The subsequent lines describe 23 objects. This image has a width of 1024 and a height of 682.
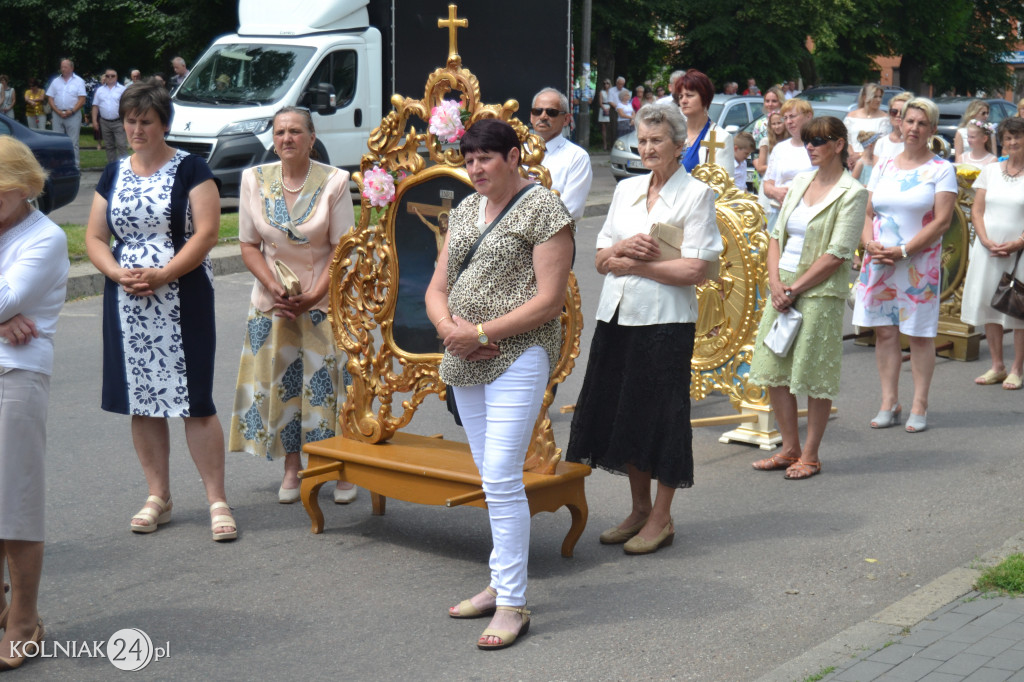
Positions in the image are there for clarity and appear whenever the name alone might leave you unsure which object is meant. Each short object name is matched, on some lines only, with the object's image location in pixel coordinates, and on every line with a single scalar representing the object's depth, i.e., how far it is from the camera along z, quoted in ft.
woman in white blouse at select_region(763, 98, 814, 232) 53.49
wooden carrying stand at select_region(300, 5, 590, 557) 32.24
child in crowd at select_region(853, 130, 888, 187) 62.89
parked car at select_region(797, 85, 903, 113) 141.71
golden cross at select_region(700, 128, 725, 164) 45.43
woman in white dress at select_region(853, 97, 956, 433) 45.22
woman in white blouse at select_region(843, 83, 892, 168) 68.19
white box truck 105.16
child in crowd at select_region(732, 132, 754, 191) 58.29
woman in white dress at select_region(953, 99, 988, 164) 63.10
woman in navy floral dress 32.40
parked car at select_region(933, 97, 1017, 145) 160.94
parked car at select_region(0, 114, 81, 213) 81.98
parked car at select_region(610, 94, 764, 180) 133.16
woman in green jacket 38.87
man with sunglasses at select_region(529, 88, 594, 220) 40.65
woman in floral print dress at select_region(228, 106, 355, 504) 34.95
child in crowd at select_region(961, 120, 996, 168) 58.60
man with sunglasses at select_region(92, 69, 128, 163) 129.93
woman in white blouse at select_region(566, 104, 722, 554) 31.33
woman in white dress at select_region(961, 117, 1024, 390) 51.24
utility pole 162.93
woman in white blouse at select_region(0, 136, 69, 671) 24.30
